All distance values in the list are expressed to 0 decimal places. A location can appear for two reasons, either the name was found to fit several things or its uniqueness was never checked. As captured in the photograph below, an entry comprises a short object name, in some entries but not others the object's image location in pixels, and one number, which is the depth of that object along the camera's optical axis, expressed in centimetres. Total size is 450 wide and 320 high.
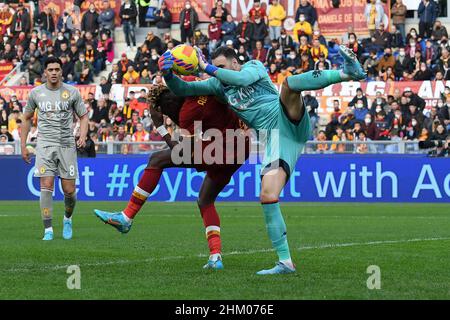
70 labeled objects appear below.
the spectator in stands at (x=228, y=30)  3186
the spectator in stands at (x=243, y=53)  3017
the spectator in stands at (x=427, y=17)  3059
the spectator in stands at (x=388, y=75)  2902
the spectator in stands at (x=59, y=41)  3397
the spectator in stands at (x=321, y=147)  2469
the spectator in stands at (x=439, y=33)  2980
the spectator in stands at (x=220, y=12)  3272
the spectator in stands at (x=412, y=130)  2600
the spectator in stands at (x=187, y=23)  3306
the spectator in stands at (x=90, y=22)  3469
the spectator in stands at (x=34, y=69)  3356
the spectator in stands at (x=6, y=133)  2821
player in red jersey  1070
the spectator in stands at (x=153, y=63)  3156
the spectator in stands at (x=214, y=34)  3216
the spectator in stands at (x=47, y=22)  3531
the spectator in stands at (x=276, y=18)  3219
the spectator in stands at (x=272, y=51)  3055
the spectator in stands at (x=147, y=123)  2841
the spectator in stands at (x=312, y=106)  2739
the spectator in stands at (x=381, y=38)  3005
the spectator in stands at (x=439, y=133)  2502
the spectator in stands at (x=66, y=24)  3511
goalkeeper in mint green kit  956
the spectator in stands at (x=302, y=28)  3148
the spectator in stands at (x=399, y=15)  3122
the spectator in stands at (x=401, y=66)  2942
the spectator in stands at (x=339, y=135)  2611
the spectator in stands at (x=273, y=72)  2977
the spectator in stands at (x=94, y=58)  3356
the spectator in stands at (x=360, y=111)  2702
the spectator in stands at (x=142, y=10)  3444
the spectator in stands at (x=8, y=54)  3484
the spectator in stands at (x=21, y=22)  3541
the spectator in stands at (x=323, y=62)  2862
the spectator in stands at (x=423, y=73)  2883
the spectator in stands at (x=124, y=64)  3209
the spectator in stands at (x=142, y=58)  3195
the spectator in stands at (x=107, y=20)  3459
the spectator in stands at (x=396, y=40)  3030
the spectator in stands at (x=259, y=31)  3153
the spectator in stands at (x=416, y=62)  2920
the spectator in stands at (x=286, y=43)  3066
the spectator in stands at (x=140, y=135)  2772
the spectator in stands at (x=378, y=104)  2708
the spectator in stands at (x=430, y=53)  2920
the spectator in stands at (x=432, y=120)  2583
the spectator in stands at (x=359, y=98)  2753
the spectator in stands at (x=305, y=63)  2967
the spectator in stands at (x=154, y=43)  3225
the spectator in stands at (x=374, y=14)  3120
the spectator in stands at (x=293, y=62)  2985
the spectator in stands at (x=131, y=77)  3173
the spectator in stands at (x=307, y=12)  3186
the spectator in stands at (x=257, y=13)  3186
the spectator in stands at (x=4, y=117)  2989
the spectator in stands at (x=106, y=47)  3403
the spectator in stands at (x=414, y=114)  2635
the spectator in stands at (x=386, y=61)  2945
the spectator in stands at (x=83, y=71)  3288
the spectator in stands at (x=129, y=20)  3403
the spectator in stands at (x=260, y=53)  3091
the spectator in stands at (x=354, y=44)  2967
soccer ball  1008
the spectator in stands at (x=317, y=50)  2988
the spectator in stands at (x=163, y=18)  3403
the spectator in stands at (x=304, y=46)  3006
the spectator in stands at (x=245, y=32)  3142
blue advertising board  2398
